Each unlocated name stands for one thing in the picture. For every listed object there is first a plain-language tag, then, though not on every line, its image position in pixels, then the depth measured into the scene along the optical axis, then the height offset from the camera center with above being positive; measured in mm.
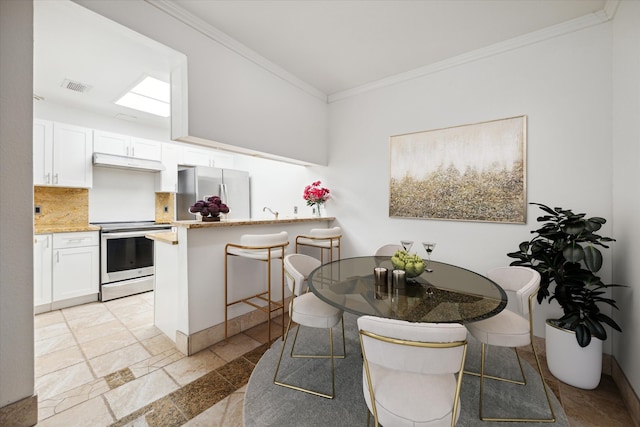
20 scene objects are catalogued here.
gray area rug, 1562 -1250
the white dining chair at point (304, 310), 1729 -684
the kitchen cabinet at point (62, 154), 3270 +763
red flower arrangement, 3621 +257
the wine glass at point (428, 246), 2029 -268
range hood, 3682 +750
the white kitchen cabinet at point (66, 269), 3090 -740
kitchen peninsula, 2301 -695
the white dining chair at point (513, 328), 1542 -719
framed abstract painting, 2525 +440
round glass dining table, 1335 -512
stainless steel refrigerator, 4391 +425
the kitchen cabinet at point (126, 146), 3787 +1038
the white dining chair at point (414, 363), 959 -590
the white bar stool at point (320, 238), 3061 -321
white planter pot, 1843 -1077
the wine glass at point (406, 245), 2166 -275
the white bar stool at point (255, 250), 2279 -366
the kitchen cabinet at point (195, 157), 4672 +1037
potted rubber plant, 1804 -634
